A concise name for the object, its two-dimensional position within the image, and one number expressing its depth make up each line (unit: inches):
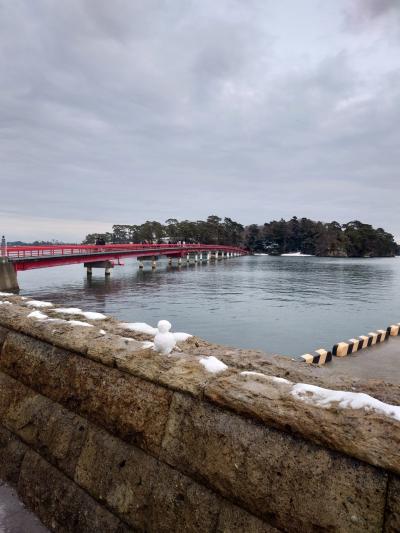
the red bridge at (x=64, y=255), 1246.3
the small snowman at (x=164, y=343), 121.6
